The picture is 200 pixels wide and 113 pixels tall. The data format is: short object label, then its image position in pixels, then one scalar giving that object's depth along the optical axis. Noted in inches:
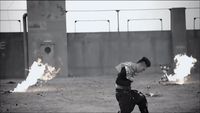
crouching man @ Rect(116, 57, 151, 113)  394.9
